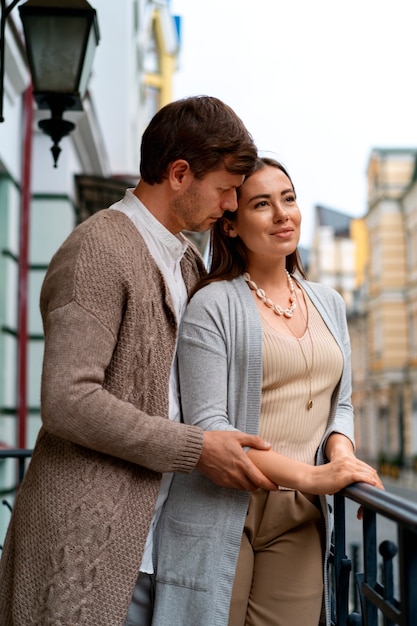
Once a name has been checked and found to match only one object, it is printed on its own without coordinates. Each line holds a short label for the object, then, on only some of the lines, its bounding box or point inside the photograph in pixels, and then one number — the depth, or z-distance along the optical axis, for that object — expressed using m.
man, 2.14
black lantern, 4.36
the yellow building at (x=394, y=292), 39.19
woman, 2.37
